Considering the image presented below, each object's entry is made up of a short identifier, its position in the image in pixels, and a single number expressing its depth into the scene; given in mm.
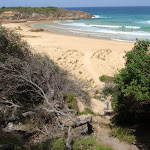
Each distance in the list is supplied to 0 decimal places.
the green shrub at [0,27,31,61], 10527
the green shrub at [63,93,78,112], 9346
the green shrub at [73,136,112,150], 6283
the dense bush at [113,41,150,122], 5879
